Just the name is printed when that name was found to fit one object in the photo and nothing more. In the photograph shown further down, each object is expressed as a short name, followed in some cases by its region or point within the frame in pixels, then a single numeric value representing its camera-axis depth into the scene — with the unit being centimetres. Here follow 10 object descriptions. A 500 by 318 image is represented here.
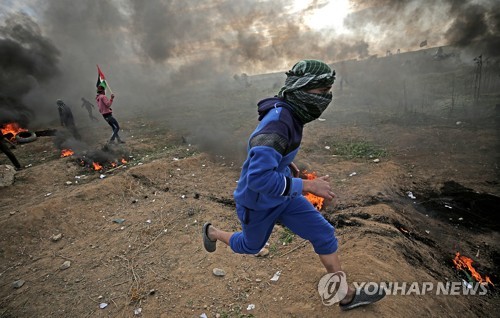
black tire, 988
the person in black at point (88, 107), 1345
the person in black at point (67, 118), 975
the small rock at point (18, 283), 328
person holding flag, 784
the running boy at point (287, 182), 168
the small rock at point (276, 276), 291
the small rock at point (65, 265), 352
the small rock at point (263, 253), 331
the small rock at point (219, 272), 305
